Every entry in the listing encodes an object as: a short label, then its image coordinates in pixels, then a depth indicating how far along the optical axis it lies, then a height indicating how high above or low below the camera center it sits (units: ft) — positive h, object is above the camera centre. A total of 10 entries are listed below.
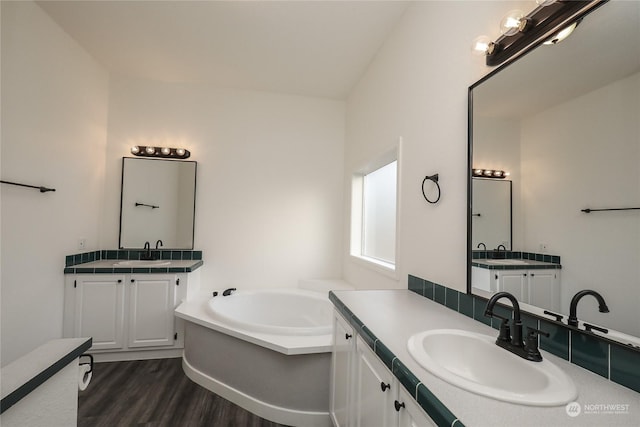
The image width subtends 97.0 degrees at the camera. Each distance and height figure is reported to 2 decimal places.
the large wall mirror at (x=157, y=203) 10.09 +0.58
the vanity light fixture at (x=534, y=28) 3.07 +2.44
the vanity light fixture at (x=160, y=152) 10.05 +2.40
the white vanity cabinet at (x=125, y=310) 8.34 -2.79
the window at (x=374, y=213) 9.29 +0.37
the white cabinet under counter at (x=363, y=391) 2.87 -2.15
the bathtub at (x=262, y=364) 6.09 -3.35
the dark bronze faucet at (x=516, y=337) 2.93 -1.22
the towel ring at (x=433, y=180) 5.42 +0.87
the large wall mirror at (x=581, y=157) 2.56 +0.79
